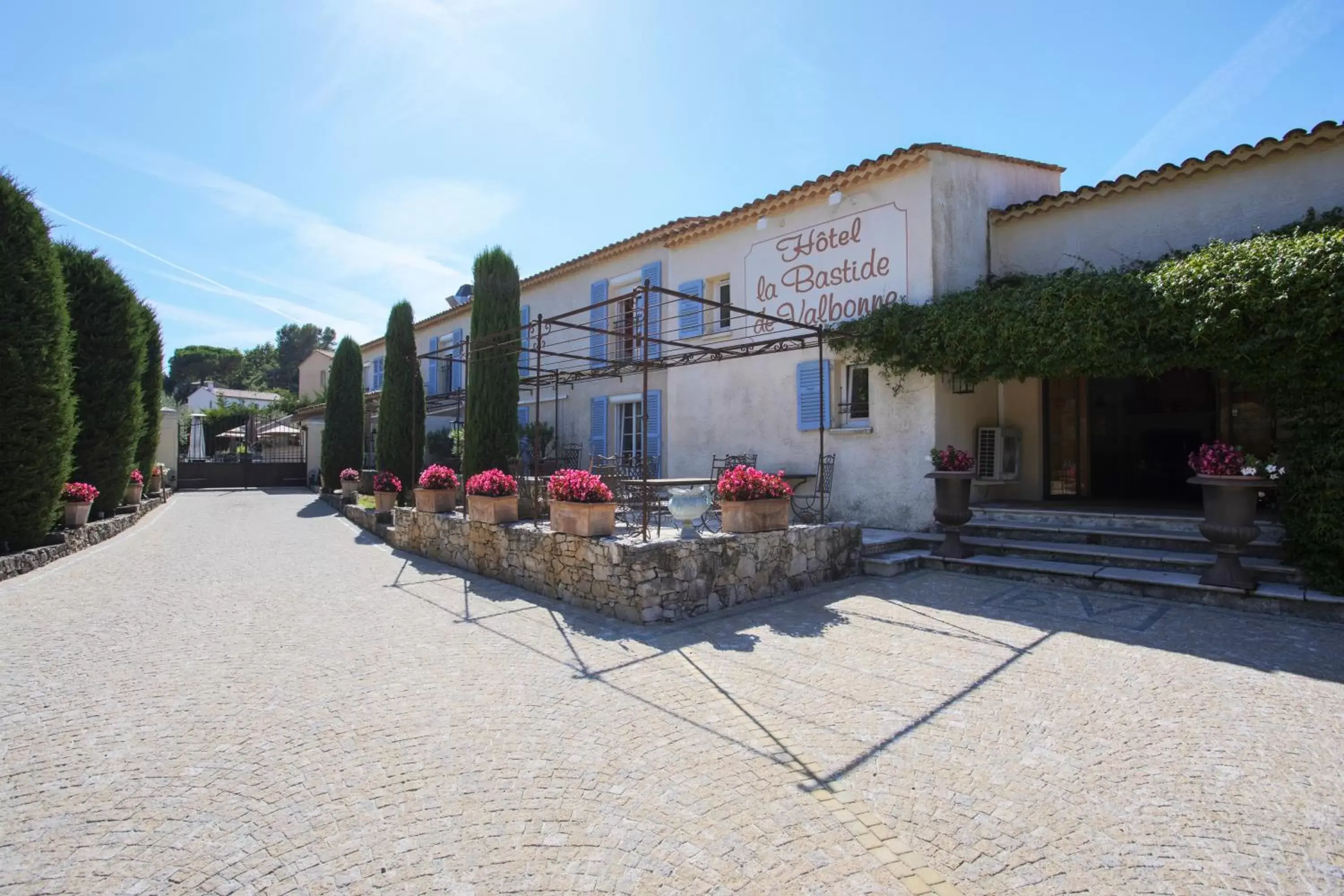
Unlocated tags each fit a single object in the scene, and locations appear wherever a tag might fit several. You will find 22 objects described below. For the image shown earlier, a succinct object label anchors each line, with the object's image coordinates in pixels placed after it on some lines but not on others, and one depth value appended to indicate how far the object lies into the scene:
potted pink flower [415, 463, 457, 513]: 9.47
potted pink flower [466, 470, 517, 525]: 7.91
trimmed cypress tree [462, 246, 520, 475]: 11.75
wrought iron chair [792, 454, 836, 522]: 8.70
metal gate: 22.36
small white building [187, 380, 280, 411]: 46.06
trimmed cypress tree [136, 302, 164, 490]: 13.46
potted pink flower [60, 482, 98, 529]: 9.73
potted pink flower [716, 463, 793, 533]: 6.65
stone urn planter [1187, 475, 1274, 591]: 5.62
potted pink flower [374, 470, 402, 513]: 12.27
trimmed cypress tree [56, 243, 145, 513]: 10.88
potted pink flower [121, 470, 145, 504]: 13.53
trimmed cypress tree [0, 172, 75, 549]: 7.82
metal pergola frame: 6.54
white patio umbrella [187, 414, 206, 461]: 25.62
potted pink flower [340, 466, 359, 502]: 16.38
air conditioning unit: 9.42
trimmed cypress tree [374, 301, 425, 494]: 14.68
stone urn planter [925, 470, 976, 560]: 7.51
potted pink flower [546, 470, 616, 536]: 6.38
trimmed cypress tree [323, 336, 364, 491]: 18.47
